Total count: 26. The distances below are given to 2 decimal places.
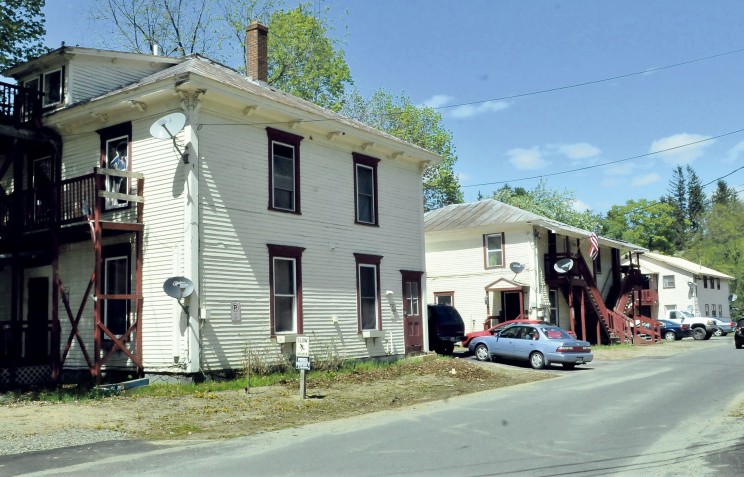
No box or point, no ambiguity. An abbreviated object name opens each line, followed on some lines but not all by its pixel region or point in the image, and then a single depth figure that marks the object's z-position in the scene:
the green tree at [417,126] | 51.68
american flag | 34.44
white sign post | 15.13
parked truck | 45.96
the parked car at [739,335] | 33.44
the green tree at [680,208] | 113.75
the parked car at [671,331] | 44.66
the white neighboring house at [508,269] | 34.19
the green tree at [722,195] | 110.10
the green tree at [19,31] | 27.19
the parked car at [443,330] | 26.31
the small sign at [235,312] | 17.33
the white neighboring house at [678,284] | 60.66
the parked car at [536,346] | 22.91
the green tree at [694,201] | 117.44
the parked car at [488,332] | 25.62
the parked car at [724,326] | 53.72
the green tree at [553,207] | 66.75
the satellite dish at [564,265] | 33.31
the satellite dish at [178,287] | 15.88
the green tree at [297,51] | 42.41
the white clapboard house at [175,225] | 16.92
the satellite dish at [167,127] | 16.42
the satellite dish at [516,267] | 33.22
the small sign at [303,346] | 15.22
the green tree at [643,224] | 96.75
